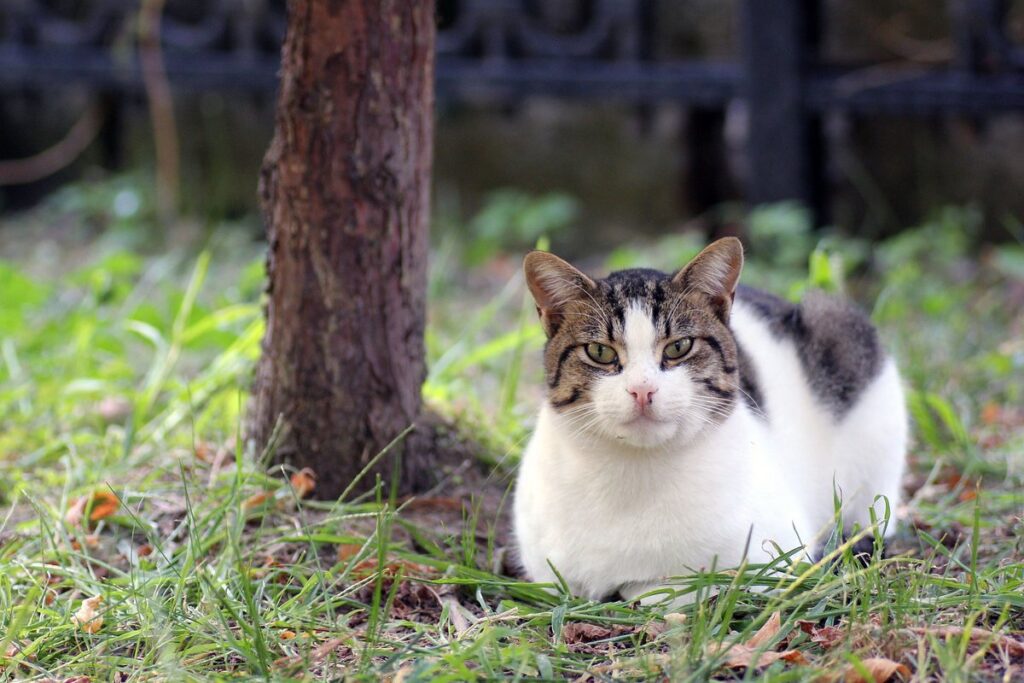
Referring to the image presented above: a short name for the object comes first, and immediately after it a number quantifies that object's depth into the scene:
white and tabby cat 4.01
